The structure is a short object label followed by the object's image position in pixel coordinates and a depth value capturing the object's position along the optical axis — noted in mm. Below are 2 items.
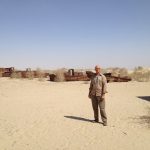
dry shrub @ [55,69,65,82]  17819
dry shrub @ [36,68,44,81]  21061
